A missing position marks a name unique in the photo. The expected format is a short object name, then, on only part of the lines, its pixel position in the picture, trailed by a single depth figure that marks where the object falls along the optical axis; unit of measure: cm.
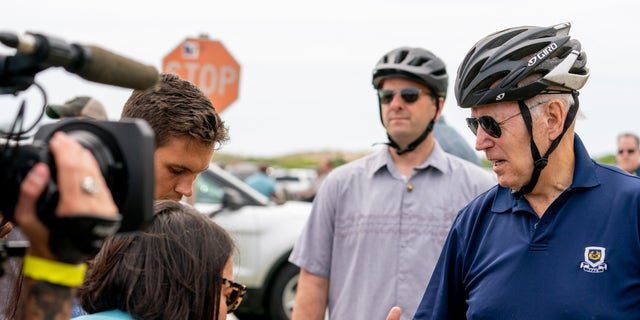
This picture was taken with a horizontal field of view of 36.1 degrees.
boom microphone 185
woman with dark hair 308
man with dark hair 408
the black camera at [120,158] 189
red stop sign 1083
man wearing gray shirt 529
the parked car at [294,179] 3770
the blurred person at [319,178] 1998
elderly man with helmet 333
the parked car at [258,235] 1162
